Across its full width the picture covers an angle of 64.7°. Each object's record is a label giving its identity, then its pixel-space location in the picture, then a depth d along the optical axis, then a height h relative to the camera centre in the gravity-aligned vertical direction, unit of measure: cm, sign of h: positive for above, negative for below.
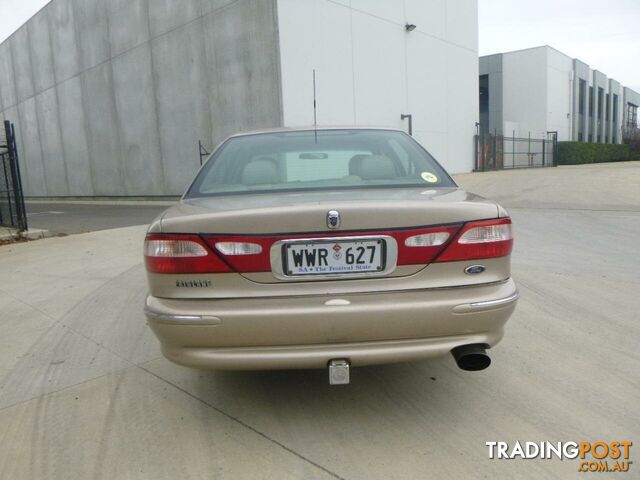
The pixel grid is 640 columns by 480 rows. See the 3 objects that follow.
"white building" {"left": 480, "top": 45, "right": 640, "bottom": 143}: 3441 +429
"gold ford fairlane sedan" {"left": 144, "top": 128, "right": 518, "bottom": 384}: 214 -52
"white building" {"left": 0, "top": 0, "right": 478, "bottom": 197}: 1420 +305
